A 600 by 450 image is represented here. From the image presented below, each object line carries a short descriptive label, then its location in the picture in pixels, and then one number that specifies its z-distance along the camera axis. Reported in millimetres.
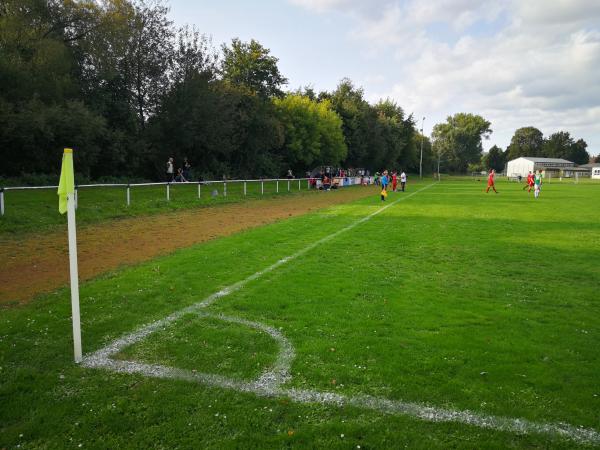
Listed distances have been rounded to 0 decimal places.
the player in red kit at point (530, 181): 38456
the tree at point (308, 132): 50469
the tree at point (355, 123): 67125
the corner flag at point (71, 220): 4387
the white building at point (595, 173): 103906
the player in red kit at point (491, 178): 37406
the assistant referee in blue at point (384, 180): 27875
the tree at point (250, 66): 46875
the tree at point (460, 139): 142875
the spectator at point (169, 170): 25375
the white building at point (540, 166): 117638
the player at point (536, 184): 31025
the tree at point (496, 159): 150750
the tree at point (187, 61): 34844
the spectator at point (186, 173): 29103
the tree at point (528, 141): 156000
